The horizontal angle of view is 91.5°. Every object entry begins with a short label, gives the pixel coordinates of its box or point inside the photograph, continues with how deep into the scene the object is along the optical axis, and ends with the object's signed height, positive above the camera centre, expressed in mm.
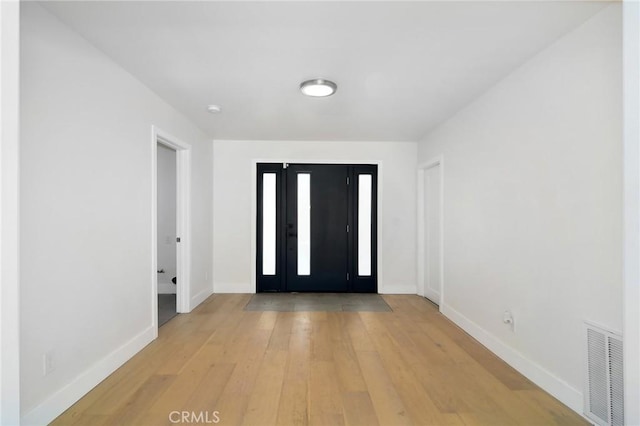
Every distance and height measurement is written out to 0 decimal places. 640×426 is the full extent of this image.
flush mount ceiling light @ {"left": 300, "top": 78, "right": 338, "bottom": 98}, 2695 +1123
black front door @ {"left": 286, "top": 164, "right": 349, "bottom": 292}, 5051 -229
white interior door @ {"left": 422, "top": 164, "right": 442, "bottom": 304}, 4363 -279
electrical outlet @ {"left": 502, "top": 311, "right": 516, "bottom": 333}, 2576 -890
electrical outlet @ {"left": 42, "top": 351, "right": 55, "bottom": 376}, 1819 -883
